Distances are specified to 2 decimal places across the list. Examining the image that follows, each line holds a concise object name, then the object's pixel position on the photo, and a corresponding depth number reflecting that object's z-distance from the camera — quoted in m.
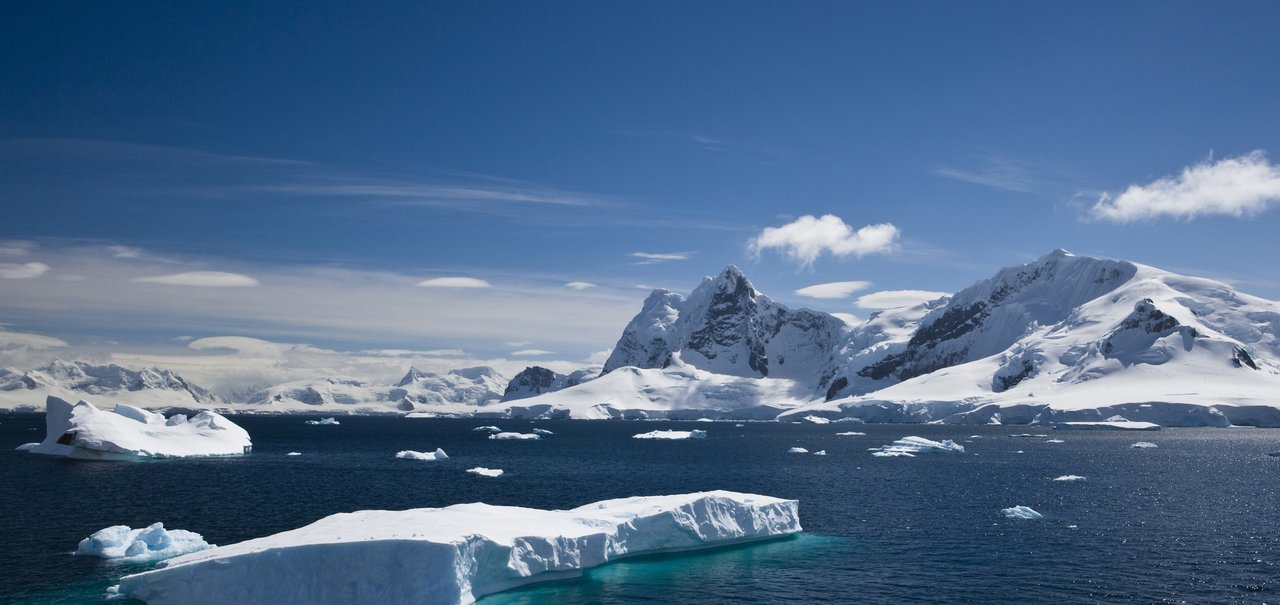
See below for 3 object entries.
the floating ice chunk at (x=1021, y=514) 52.75
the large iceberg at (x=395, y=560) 28.77
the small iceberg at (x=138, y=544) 38.81
